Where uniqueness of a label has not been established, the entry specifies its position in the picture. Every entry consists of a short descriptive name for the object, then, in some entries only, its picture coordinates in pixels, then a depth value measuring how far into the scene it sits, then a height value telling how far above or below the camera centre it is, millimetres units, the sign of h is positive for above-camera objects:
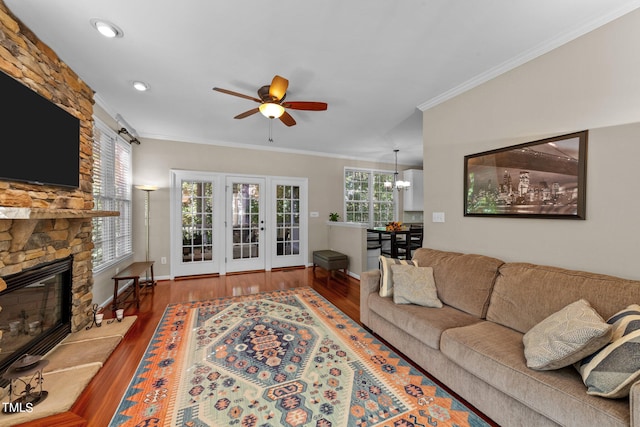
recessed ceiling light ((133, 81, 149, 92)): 2755 +1365
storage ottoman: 4645 -912
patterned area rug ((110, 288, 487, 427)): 1594 -1265
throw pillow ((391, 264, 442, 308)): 2305 -687
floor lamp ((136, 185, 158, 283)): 4344 -90
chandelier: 5828 +678
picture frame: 1958 +285
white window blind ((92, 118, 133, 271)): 3156 +234
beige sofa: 1230 -837
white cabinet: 6645 +545
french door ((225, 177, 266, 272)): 5062 -260
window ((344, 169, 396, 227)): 6262 +360
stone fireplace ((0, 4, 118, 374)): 1750 +61
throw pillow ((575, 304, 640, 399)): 1119 -688
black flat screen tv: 1701 +550
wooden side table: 3168 -963
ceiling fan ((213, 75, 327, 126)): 2621 +1113
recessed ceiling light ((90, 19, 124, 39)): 1877 +1369
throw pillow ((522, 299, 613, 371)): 1242 -643
